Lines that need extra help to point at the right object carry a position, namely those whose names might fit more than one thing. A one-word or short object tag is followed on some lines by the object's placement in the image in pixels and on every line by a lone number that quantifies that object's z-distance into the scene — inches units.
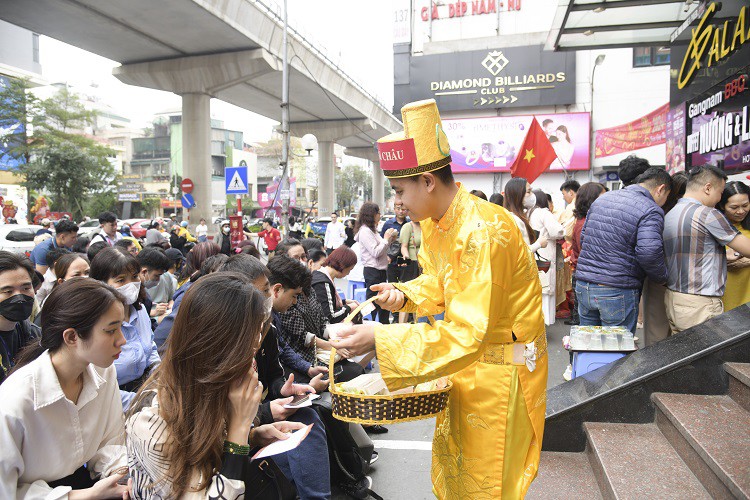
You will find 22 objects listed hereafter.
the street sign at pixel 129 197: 2069.4
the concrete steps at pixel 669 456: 99.0
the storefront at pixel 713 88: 230.1
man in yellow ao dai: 67.1
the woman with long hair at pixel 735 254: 171.6
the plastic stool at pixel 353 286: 320.5
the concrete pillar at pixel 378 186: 1851.6
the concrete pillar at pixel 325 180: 1393.1
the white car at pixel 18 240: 522.6
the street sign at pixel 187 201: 765.7
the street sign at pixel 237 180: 462.3
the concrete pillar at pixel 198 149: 844.0
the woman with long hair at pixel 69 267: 166.4
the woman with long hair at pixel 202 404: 63.8
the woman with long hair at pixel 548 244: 257.3
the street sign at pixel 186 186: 815.1
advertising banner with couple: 787.4
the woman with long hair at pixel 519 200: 215.9
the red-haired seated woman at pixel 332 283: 191.2
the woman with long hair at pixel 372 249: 287.3
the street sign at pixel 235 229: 551.2
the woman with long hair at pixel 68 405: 76.2
